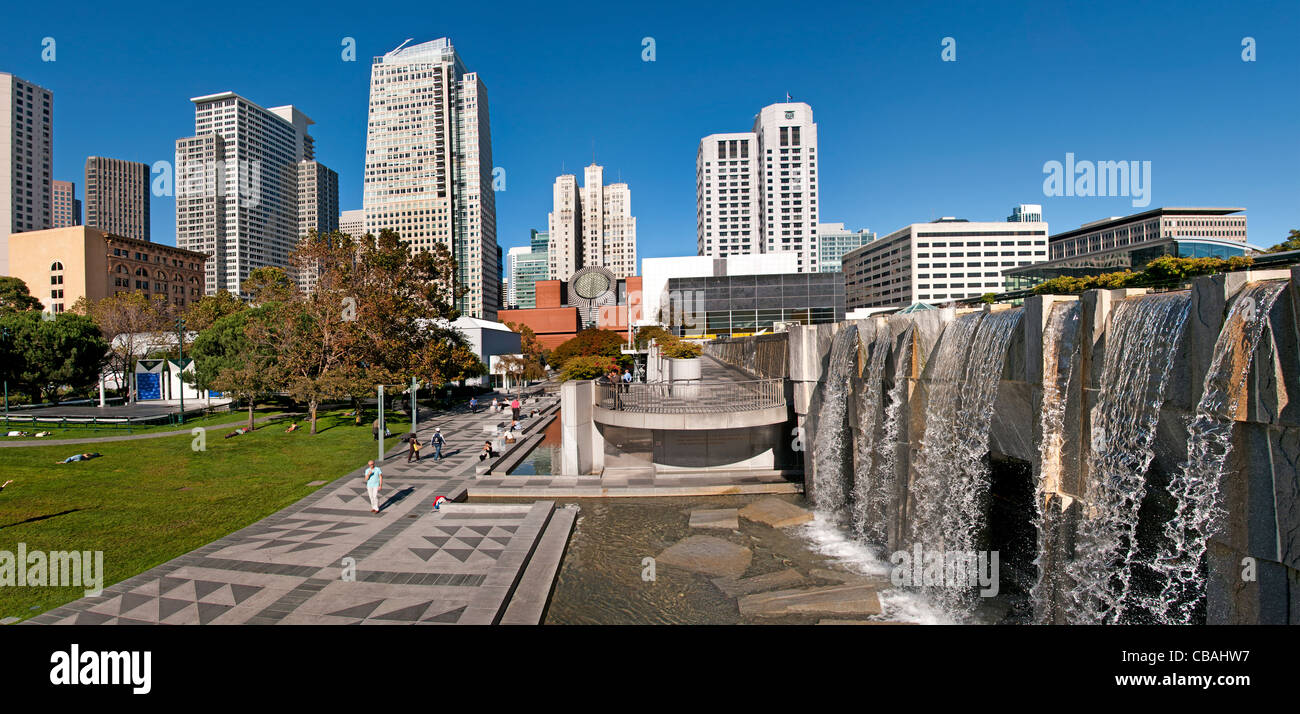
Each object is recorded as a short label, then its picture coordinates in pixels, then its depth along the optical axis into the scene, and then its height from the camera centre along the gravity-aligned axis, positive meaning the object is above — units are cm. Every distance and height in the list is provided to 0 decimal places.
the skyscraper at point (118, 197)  17575 +5512
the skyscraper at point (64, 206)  16588 +4941
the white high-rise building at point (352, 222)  16500 +4619
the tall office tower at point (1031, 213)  17775 +4711
